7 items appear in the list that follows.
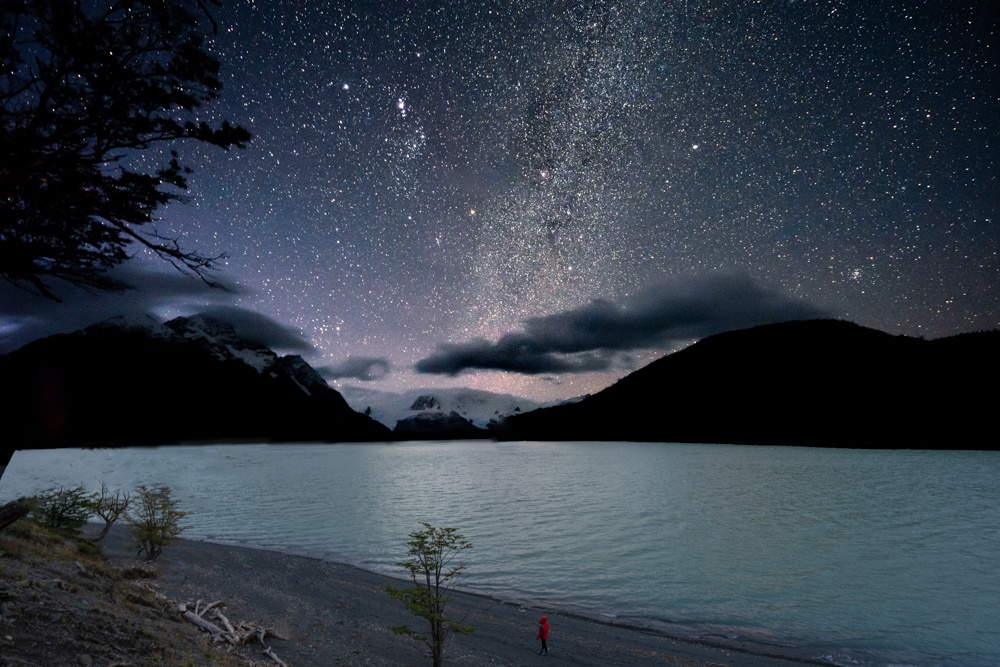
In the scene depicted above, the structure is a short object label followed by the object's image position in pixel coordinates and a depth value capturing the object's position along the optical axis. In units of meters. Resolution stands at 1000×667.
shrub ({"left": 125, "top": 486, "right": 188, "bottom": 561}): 25.12
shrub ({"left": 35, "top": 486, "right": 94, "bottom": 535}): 22.89
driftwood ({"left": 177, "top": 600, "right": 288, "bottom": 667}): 13.47
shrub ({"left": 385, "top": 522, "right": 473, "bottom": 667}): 11.85
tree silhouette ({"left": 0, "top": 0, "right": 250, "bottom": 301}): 5.20
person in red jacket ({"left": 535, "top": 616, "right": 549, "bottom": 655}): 16.53
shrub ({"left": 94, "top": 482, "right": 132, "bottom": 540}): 25.27
